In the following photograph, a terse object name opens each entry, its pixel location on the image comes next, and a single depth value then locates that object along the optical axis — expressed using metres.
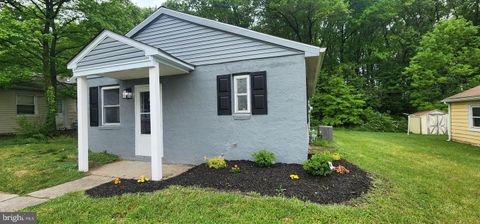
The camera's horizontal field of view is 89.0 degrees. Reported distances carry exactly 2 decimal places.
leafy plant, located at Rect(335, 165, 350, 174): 5.16
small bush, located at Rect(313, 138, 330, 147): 9.38
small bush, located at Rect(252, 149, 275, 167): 5.56
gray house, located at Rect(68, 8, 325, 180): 5.67
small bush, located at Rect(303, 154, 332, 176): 4.84
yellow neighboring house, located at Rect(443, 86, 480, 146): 10.48
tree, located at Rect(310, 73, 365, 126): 20.27
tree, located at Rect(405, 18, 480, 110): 15.75
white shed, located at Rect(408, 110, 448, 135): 15.15
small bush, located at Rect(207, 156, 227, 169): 5.62
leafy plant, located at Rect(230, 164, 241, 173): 5.29
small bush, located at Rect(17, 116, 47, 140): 11.55
